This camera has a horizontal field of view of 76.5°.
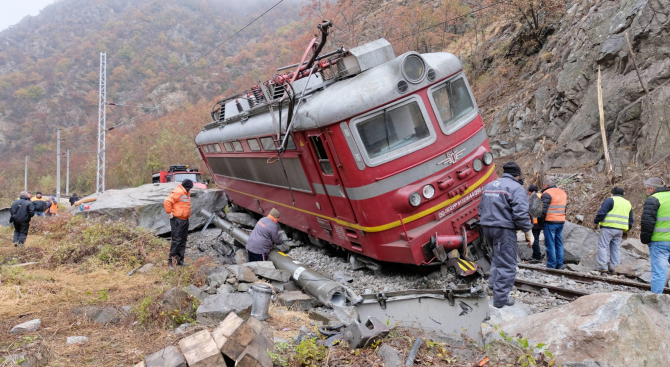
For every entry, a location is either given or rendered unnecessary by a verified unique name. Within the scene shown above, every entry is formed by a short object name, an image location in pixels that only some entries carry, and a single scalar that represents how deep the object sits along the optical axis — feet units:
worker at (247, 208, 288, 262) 25.41
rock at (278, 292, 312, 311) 18.59
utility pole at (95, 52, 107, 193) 72.18
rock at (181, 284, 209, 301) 17.37
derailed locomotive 19.90
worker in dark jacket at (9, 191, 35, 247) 33.40
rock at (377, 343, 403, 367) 11.34
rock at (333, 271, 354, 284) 23.46
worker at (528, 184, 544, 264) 25.66
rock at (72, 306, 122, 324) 16.37
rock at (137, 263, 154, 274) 25.02
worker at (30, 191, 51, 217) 43.05
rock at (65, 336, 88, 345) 14.08
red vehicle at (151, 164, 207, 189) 65.57
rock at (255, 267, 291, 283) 21.74
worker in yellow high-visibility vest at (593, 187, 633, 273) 21.95
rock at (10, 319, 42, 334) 15.15
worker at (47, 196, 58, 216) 54.70
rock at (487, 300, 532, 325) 15.01
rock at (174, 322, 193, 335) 14.59
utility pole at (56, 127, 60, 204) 83.64
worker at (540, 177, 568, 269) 23.95
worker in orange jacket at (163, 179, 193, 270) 26.13
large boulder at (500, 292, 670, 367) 10.06
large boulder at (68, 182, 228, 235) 39.96
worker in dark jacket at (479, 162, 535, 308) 16.58
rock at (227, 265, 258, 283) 20.08
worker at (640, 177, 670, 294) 17.98
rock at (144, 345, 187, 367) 11.03
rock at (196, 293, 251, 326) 15.17
